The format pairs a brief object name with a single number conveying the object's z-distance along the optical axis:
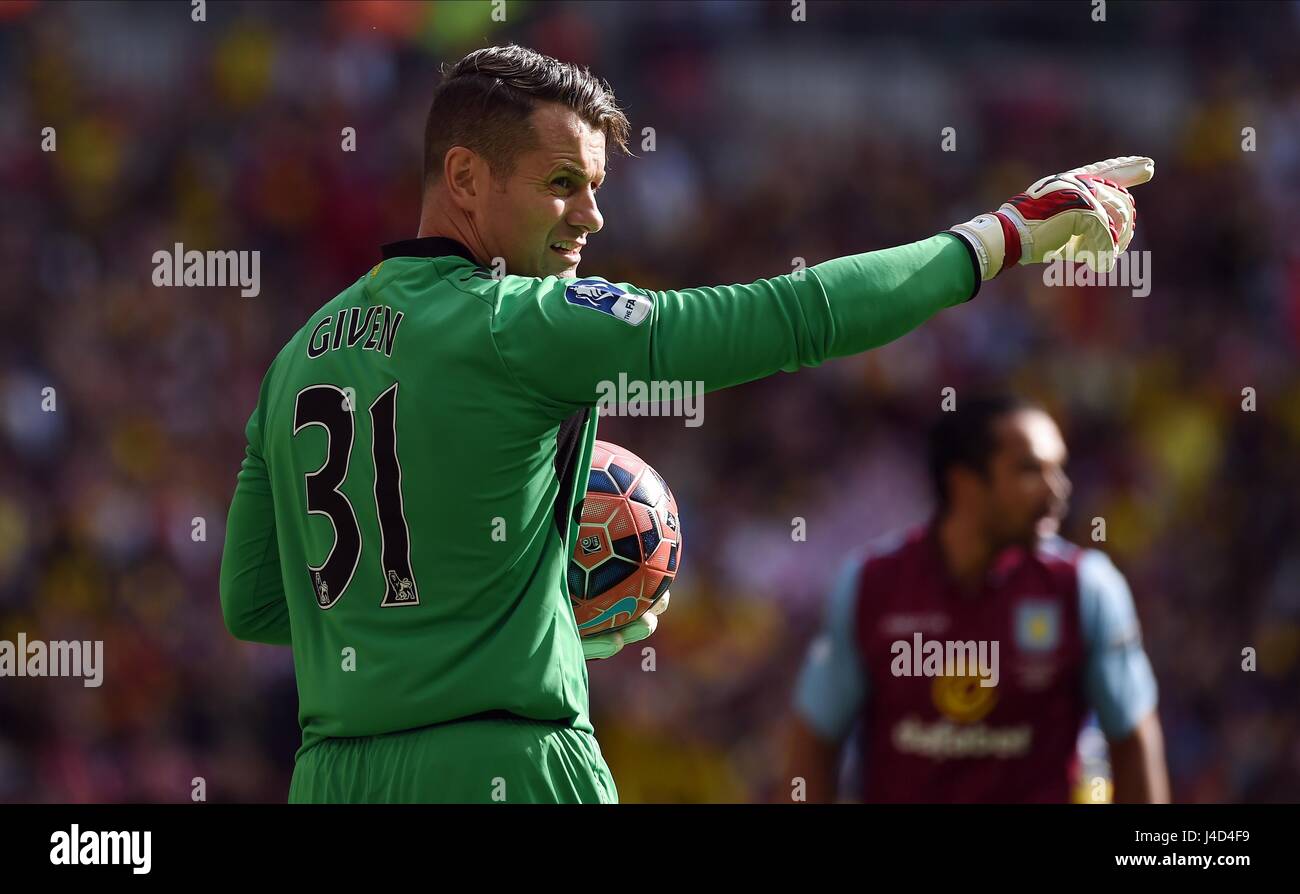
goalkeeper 4.53
